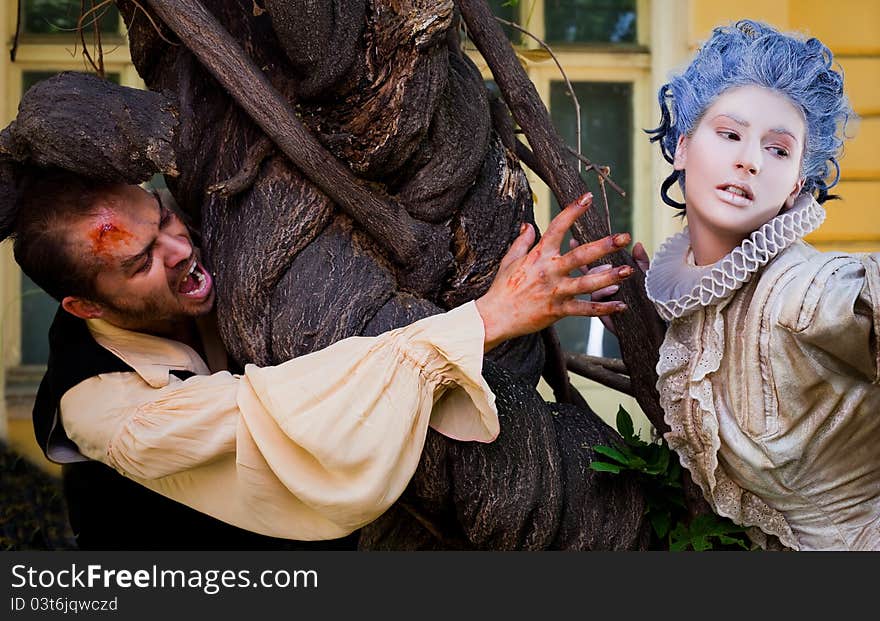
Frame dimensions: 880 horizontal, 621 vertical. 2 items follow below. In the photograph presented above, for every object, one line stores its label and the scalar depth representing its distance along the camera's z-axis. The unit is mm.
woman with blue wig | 3806
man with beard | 3745
